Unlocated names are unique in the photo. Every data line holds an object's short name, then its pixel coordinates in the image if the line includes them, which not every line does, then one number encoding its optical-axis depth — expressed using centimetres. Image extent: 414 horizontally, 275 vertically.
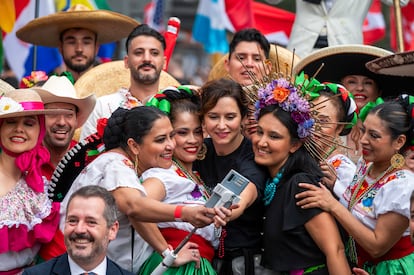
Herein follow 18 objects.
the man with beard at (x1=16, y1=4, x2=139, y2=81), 1696
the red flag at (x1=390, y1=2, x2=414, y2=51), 2942
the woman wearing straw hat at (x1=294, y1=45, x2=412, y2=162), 1409
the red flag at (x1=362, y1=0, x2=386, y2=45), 2504
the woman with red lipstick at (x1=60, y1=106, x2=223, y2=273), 1125
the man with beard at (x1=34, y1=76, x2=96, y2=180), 1345
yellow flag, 2042
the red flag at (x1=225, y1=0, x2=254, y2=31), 2216
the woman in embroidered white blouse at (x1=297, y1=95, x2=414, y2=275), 1107
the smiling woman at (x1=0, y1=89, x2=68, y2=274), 1140
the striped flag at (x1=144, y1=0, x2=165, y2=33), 2586
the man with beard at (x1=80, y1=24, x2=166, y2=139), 1467
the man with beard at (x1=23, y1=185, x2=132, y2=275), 1031
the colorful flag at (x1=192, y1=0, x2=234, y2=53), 2395
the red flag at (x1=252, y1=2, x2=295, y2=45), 2303
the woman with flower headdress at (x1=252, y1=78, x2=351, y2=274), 1121
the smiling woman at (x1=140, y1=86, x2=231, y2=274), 1158
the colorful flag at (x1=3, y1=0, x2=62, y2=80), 2176
